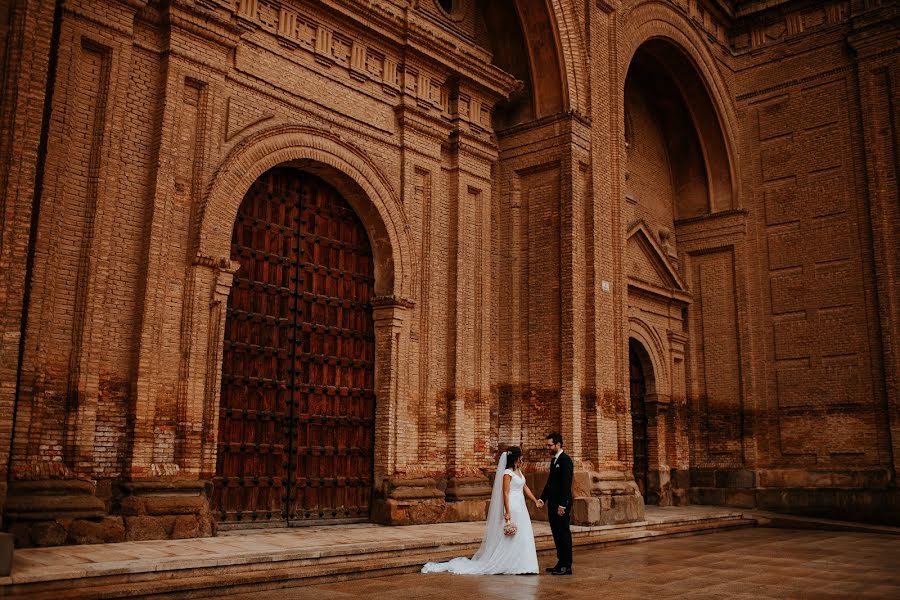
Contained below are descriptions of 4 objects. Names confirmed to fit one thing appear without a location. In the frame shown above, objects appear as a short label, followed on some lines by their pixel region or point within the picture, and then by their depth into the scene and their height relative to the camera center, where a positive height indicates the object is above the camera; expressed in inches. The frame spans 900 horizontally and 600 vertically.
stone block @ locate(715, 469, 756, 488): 646.5 -25.2
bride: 294.7 -33.0
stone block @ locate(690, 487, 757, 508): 642.8 -39.7
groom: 299.3 -20.3
